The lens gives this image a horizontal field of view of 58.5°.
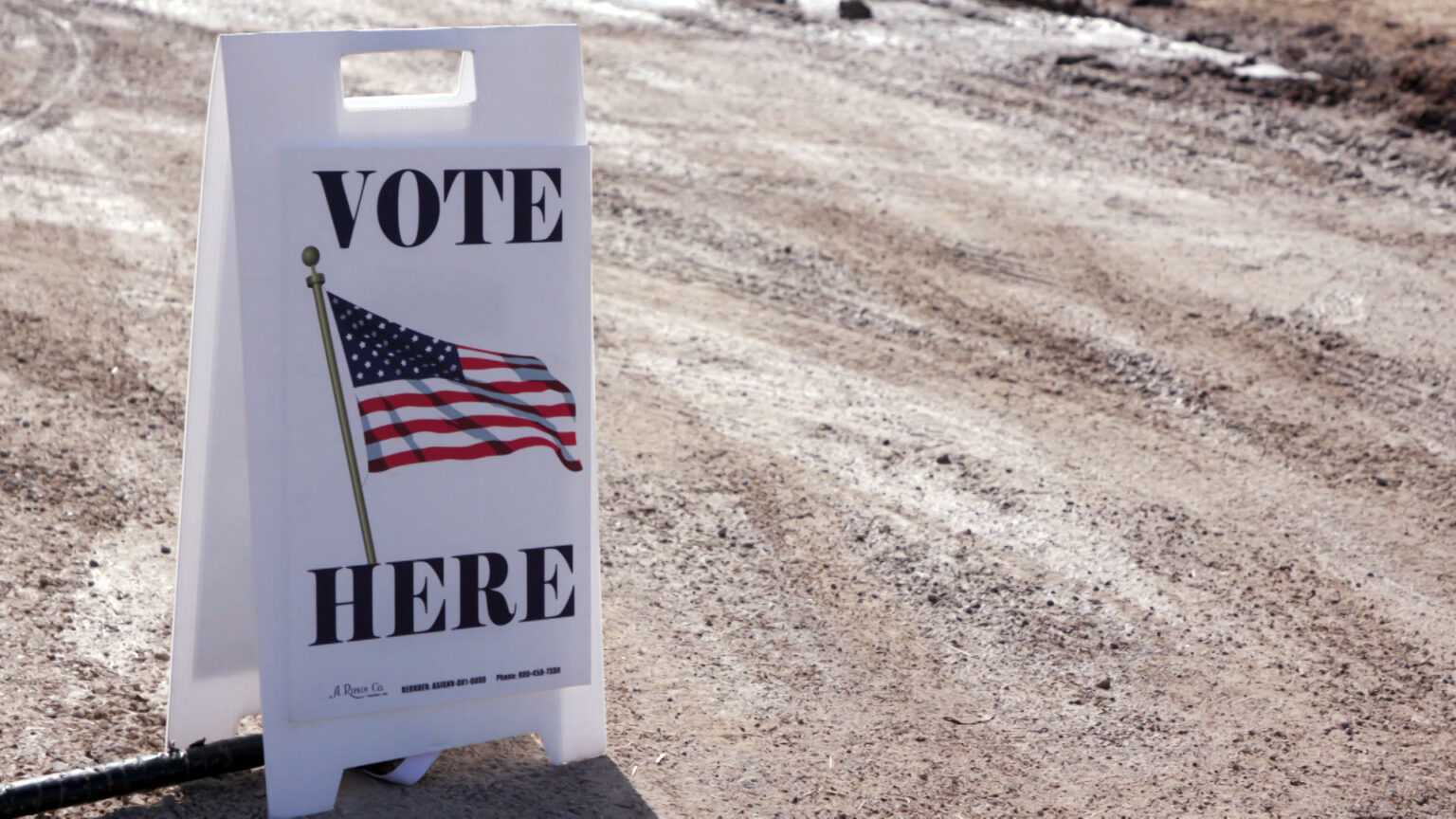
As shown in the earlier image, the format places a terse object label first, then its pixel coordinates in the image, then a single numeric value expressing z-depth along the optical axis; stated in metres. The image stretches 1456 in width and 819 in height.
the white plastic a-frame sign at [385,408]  3.37
